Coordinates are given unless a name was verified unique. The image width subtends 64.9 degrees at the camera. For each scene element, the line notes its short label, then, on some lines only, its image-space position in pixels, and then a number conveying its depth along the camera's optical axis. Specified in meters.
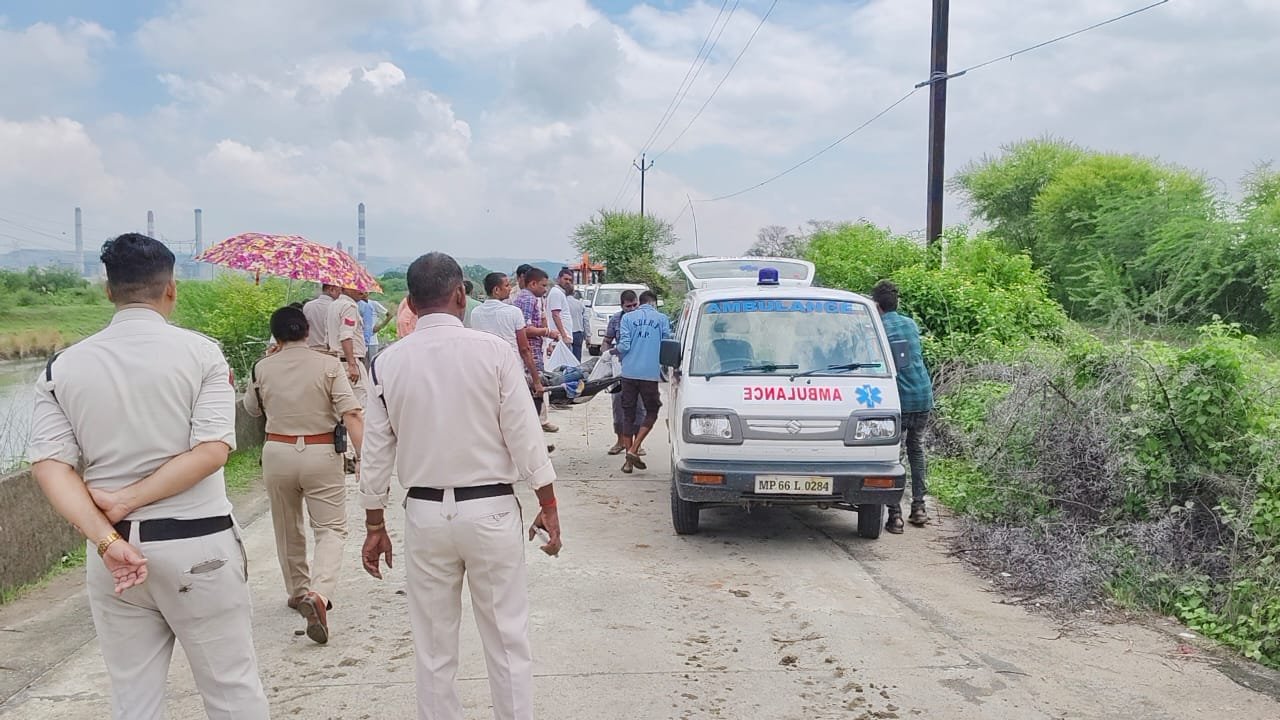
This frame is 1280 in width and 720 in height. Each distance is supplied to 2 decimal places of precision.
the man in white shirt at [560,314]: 12.42
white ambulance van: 7.16
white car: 25.25
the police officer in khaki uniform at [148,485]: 3.07
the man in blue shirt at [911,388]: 8.01
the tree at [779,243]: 26.86
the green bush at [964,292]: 11.88
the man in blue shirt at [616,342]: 10.94
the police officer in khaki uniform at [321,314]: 9.27
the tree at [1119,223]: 19.41
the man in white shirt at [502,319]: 9.40
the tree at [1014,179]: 39.91
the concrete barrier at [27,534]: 6.19
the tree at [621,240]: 55.38
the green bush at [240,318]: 14.38
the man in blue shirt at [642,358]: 10.17
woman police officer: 5.36
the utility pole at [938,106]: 14.15
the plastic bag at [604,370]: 11.42
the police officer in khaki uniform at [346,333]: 9.36
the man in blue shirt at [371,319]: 12.03
